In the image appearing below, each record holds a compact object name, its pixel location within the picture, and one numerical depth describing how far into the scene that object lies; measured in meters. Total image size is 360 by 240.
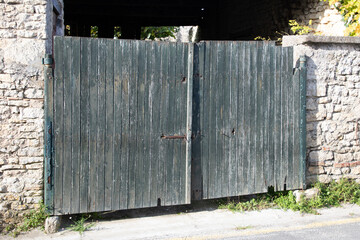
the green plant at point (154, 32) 18.24
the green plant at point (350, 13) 6.89
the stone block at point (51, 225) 4.45
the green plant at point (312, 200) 5.38
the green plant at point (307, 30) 7.66
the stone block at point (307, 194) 5.53
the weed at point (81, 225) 4.56
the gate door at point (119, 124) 4.63
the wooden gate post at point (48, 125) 4.53
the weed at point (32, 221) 4.49
